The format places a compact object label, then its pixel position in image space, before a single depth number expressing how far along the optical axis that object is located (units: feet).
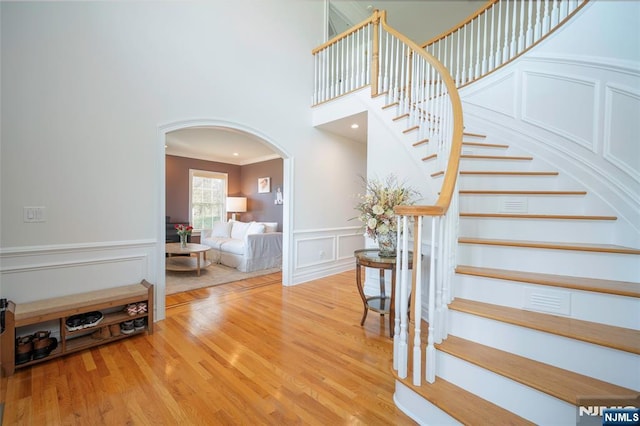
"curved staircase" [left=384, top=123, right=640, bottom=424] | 3.75
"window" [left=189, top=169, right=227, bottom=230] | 23.33
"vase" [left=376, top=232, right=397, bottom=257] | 7.96
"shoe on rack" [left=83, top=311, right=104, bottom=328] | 6.84
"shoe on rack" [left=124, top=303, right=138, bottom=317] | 7.48
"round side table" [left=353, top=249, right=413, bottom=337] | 7.45
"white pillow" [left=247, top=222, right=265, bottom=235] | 16.51
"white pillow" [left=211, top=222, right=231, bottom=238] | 19.26
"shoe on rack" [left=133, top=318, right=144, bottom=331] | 7.67
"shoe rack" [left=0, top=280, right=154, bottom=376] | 5.78
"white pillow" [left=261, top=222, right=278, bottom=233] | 19.72
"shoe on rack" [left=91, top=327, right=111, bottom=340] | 7.07
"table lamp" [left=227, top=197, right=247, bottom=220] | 24.04
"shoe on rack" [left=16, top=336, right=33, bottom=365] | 5.94
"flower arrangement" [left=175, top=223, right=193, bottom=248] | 15.69
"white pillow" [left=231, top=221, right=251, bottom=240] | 17.89
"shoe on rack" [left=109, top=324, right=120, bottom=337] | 7.25
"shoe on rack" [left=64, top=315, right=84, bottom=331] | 6.67
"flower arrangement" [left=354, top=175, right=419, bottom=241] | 7.82
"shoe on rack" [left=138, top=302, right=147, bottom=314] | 7.64
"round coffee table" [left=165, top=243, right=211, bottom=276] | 14.28
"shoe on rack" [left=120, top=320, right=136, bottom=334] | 7.44
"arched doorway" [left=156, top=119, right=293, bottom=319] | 8.75
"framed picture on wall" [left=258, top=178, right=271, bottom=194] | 22.88
